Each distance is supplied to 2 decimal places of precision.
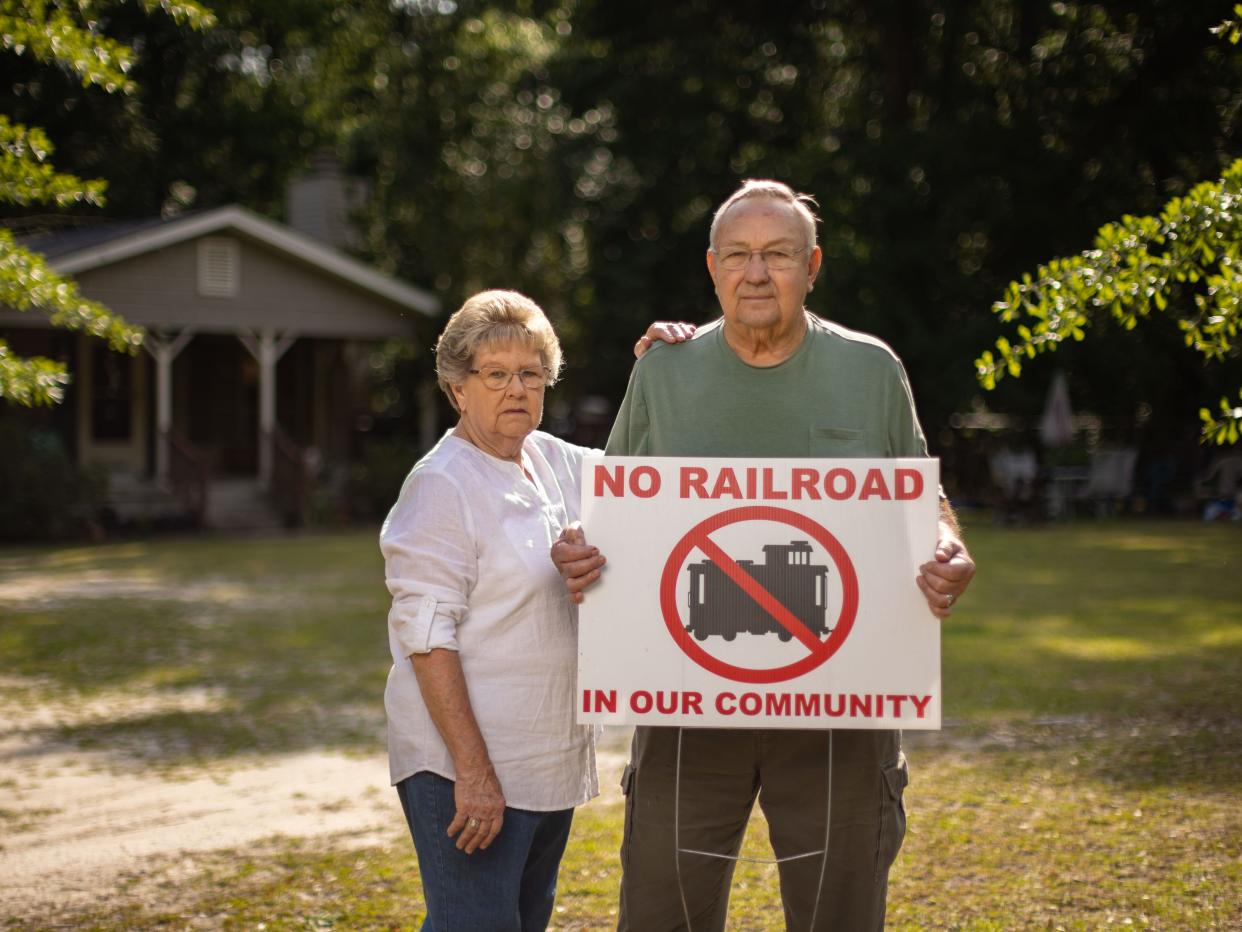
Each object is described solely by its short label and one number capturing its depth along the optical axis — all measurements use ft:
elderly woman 10.30
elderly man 10.80
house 75.56
